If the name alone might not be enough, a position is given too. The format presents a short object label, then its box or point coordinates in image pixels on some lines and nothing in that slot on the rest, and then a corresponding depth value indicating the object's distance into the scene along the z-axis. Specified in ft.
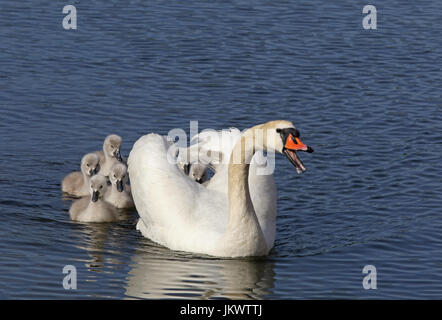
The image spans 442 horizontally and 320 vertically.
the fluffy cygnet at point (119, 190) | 49.96
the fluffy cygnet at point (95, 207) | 47.21
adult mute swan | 40.81
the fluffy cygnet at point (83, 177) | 50.90
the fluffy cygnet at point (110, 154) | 51.19
